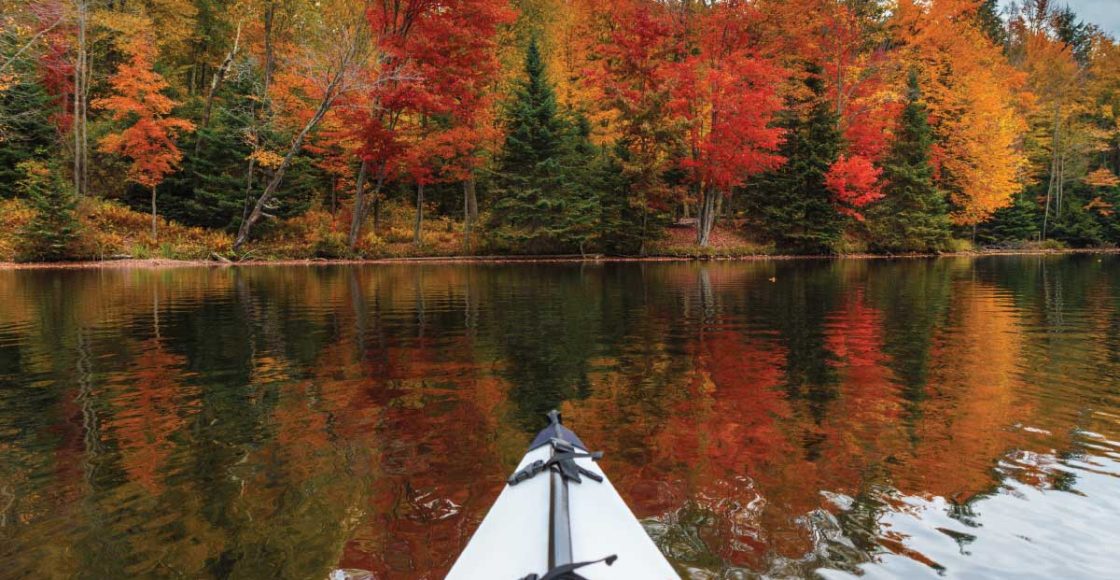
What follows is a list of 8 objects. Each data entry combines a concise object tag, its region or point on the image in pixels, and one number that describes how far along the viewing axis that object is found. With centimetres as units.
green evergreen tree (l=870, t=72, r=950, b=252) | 3581
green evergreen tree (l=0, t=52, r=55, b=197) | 2970
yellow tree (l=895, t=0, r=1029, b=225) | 3659
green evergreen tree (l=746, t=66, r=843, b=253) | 3369
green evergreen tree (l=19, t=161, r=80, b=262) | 2489
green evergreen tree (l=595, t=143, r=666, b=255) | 3212
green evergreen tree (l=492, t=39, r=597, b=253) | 3127
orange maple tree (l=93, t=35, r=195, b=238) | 2725
